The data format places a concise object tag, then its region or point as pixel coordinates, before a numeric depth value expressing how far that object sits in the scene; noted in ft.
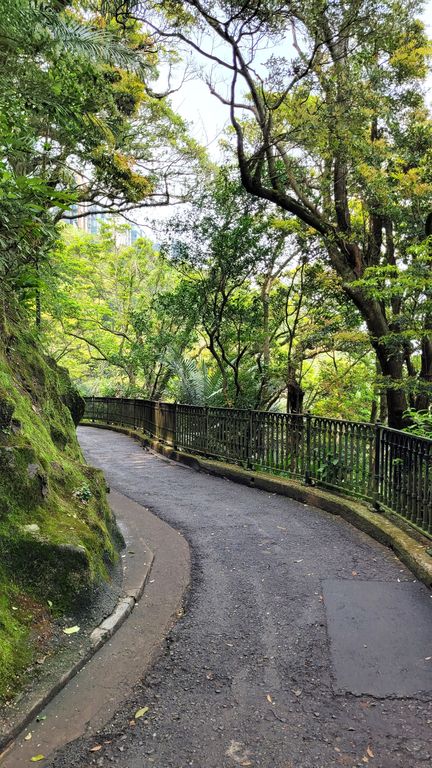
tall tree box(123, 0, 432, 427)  29.27
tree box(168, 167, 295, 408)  42.34
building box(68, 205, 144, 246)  78.84
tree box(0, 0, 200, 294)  16.71
